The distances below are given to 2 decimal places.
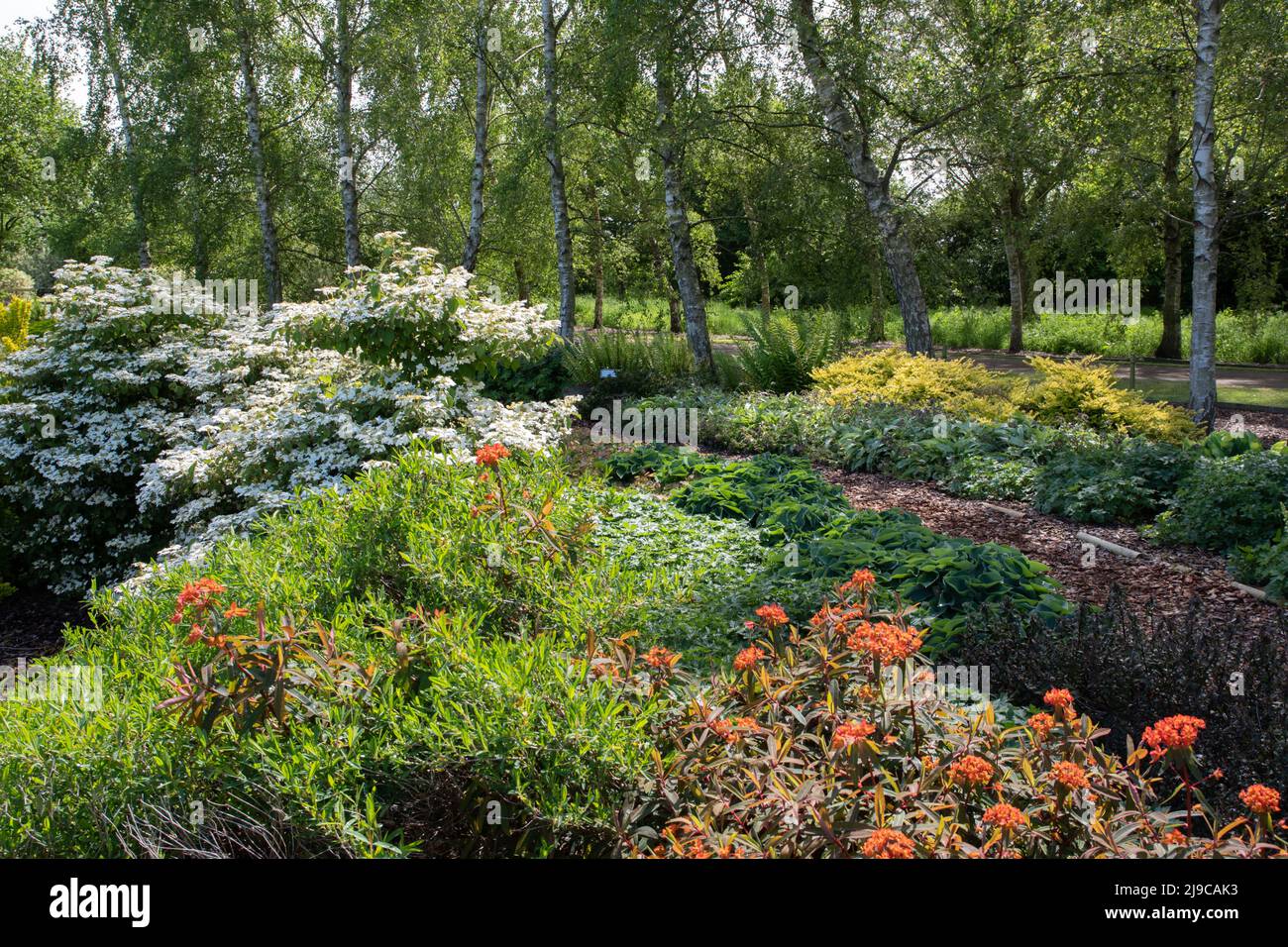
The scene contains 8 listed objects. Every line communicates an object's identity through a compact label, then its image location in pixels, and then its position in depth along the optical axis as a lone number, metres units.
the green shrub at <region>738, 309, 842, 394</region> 11.26
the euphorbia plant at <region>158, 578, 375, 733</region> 2.18
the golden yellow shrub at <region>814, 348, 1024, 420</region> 8.61
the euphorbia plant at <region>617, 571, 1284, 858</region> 1.98
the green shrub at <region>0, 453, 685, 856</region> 2.10
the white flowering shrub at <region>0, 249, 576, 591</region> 5.61
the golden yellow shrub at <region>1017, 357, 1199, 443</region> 7.76
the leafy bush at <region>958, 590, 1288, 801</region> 2.84
